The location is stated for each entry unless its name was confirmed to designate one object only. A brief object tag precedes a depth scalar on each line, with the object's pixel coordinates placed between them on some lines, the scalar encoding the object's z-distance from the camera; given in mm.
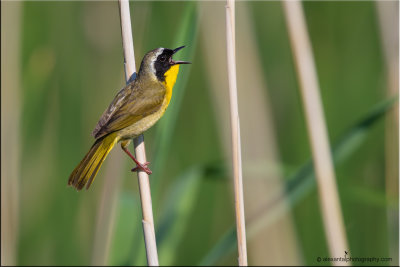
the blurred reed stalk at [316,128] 5793
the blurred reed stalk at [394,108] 7582
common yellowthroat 6164
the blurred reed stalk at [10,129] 7629
